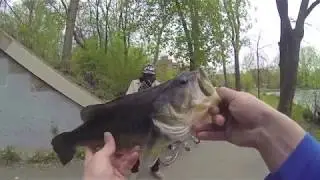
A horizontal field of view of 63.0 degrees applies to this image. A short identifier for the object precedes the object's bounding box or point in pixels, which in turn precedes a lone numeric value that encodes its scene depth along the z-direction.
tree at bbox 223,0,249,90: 14.42
